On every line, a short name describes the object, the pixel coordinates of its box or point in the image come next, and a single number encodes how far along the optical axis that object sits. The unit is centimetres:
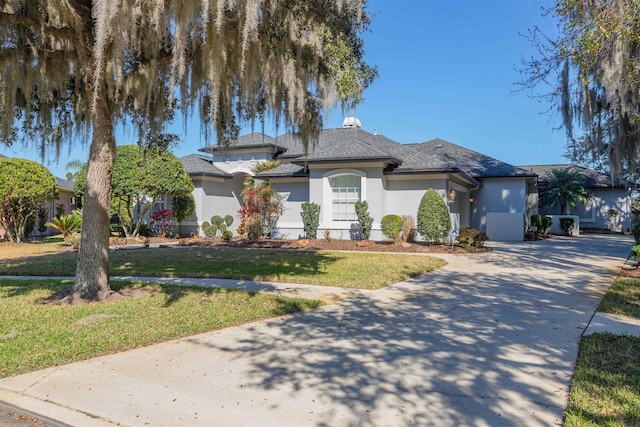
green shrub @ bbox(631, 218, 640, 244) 1220
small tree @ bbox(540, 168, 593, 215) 2870
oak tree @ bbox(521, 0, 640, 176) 706
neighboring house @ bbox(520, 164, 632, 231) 3025
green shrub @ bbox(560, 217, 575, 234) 2653
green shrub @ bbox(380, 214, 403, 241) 1608
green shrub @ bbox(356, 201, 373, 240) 1661
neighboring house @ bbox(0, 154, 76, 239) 2538
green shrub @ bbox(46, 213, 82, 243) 1805
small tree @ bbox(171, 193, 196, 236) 2058
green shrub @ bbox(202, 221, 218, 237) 2064
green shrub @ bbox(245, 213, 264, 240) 1839
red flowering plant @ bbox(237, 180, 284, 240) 1838
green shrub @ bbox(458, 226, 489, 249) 1513
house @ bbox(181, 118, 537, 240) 1700
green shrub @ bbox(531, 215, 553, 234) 2378
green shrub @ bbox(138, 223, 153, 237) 2050
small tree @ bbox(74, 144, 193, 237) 1812
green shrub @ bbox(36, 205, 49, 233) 2276
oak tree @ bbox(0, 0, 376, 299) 634
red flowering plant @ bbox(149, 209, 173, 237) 2006
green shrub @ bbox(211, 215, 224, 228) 2092
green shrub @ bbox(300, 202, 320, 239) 1747
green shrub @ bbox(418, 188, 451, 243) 1557
